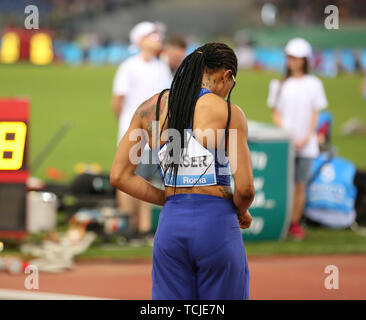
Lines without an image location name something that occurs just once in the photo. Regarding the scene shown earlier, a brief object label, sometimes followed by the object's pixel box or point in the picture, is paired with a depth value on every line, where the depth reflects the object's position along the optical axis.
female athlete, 8.22
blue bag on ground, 21.02
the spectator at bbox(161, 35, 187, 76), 18.56
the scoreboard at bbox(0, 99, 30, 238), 14.02
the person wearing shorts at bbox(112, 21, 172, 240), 18.64
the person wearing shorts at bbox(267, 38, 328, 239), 19.44
